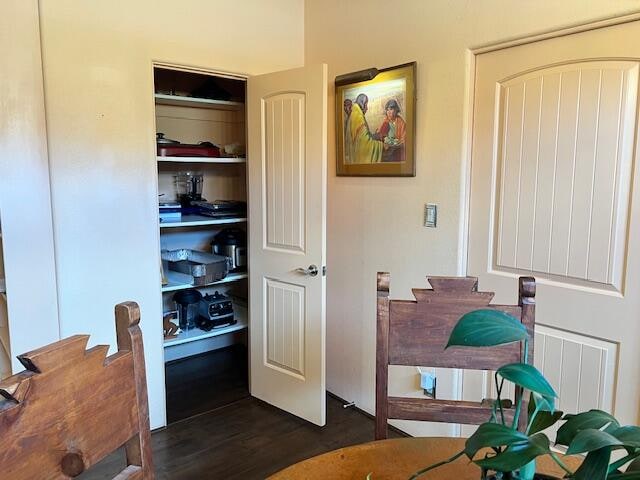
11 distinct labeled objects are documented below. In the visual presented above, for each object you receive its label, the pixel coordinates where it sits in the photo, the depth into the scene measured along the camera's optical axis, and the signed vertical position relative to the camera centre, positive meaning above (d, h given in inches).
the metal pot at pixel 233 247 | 130.6 -16.9
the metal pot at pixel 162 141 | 115.2 +10.7
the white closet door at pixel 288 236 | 100.0 -11.1
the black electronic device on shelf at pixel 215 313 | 129.0 -34.5
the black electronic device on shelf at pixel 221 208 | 126.0 -6.1
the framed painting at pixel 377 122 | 94.7 +13.5
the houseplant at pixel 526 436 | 23.0 -12.8
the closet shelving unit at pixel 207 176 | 133.1 +2.9
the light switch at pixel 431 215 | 91.7 -5.3
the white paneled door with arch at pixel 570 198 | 68.4 -1.6
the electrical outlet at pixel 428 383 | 94.8 -38.6
